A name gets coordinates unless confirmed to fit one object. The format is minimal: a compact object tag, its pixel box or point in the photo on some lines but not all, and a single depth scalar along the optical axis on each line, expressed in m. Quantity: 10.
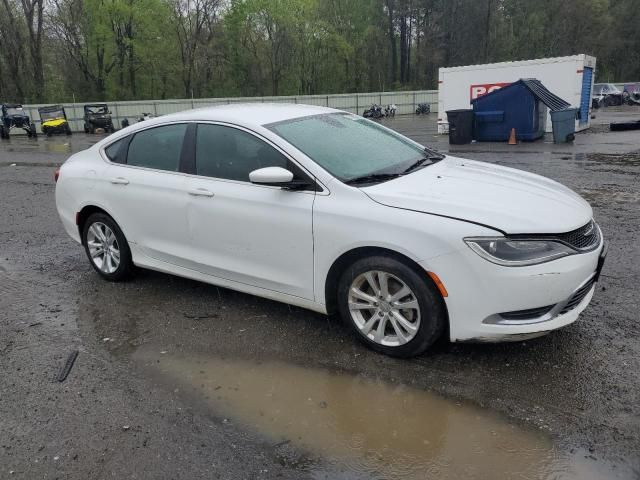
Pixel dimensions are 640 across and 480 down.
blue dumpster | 16.53
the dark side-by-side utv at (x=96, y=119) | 32.03
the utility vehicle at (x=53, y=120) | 30.77
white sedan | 3.15
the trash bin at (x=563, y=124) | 15.99
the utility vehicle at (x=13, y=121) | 29.95
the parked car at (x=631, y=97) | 38.03
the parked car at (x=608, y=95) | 37.47
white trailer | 18.02
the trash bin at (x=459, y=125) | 17.27
